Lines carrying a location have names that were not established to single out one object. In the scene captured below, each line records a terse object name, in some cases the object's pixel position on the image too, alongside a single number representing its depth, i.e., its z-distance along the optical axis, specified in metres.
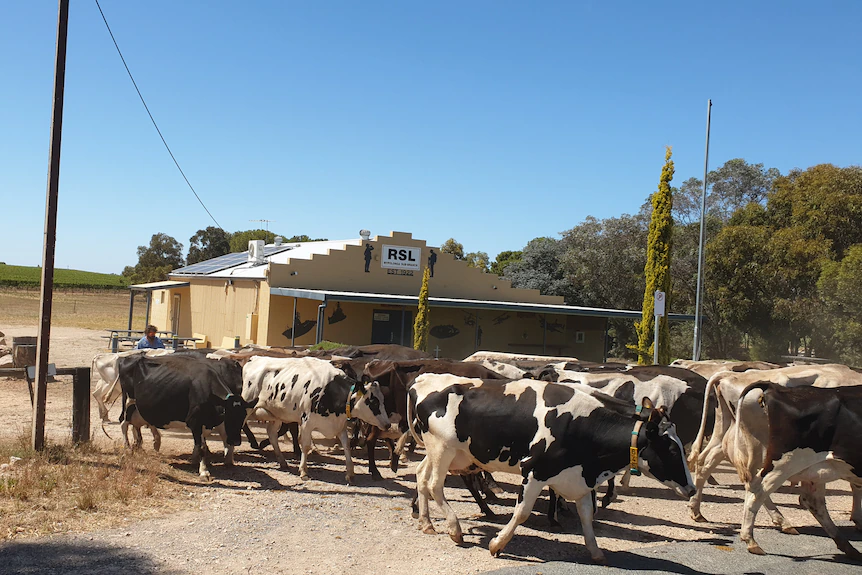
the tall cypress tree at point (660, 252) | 17.28
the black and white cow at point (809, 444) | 7.40
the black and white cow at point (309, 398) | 10.20
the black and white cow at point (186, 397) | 9.90
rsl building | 26.03
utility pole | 9.67
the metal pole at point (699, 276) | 20.67
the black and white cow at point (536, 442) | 6.97
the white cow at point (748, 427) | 7.94
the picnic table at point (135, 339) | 26.55
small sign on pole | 15.04
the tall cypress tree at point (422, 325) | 24.42
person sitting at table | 14.74
